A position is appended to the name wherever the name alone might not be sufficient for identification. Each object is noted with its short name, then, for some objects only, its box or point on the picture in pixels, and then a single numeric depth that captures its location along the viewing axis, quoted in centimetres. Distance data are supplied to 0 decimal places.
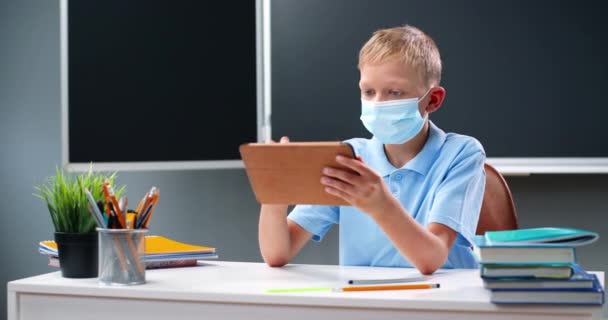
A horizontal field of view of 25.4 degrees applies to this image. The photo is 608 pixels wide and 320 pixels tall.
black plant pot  246
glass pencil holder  235
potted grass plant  246
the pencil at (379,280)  234
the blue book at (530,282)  217
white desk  218
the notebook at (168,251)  259
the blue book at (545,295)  217
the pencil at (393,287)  229
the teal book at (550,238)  220
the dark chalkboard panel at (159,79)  318
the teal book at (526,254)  220
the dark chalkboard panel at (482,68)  346
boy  266
